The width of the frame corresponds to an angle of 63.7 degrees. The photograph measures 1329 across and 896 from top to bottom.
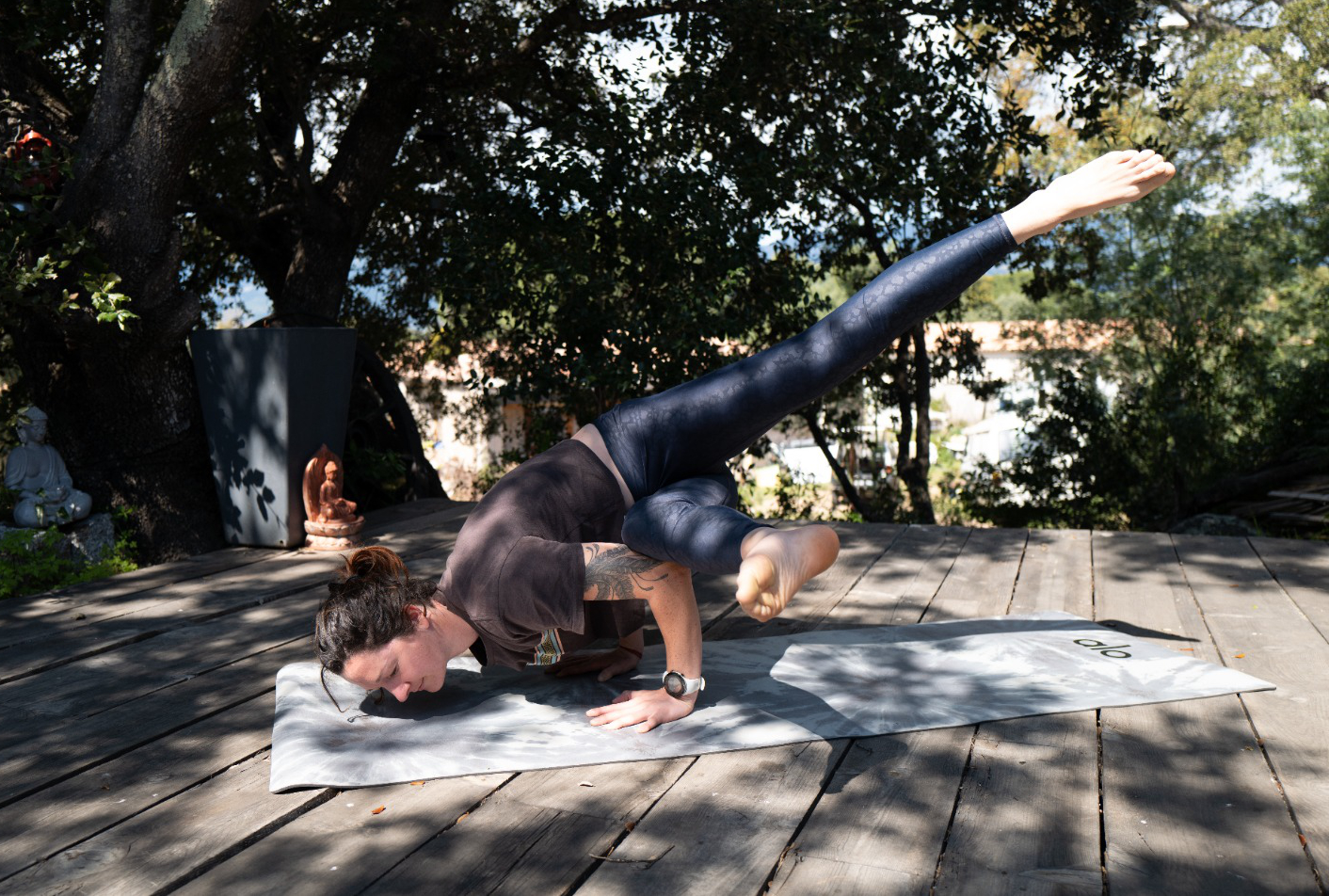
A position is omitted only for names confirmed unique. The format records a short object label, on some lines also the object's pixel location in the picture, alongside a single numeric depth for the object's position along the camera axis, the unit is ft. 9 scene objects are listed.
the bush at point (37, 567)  11.03
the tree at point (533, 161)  13.03
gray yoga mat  6.28
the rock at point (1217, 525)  20.83
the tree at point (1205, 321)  27.45
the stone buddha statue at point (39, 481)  11.76
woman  6.15
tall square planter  12.22
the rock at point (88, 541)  12.29
